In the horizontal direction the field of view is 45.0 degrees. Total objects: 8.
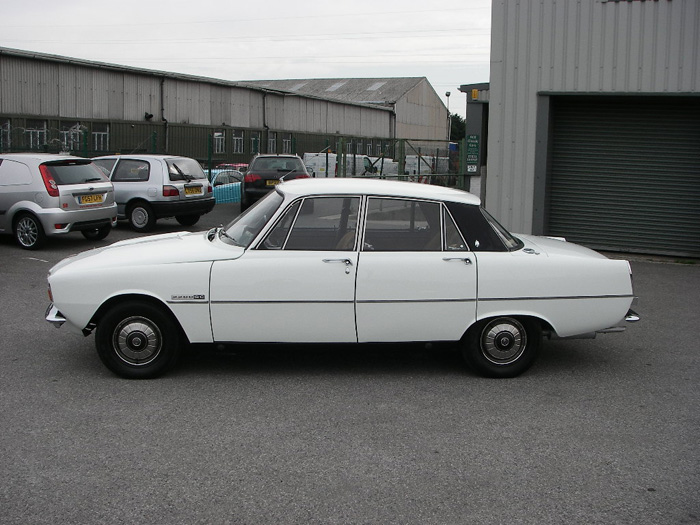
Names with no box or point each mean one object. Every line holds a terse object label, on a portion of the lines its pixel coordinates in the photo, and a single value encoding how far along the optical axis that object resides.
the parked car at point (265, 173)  20.94
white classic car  6.10
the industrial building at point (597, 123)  12.85
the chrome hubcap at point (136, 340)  6.15
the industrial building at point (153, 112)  31.50
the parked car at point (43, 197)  13.45
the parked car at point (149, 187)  16.80
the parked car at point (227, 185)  25.67
